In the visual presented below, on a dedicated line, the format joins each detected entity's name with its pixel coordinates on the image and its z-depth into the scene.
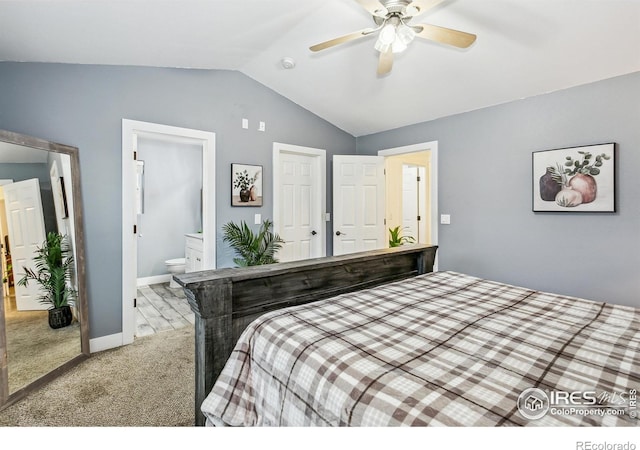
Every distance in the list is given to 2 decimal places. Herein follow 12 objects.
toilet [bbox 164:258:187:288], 4.79
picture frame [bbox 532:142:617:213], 2.49
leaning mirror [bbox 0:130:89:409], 1.93
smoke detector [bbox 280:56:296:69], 3.03
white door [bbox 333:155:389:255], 4.10
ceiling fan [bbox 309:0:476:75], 1.63
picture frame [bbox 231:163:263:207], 3.41
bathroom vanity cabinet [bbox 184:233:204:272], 4.25
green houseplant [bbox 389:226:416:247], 4.04
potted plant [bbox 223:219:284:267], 3.35
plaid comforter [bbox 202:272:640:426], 0.74
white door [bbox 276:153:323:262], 3.87
